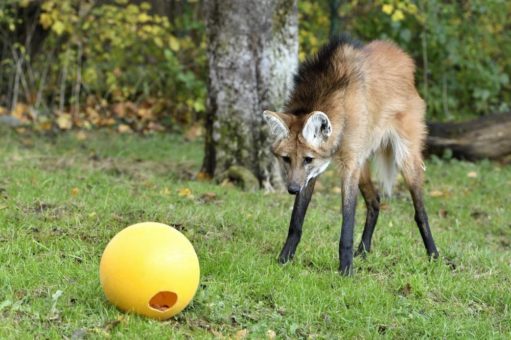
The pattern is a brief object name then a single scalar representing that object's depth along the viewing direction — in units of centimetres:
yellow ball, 641
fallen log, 1691
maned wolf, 852
